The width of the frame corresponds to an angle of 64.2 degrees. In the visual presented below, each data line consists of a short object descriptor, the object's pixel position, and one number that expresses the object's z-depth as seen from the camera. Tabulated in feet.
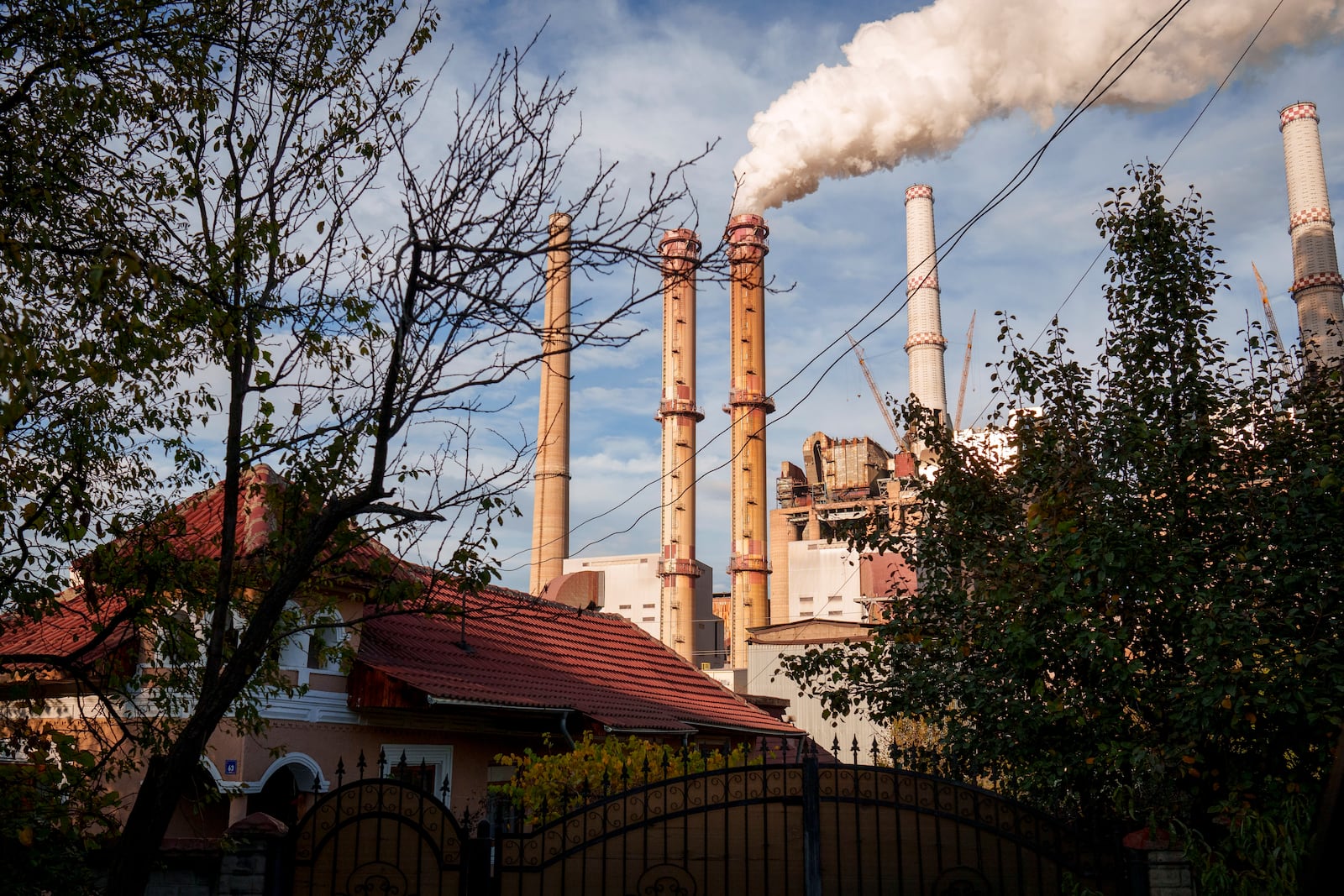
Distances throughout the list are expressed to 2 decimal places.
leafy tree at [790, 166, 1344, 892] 23.97
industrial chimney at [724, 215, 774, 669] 172.96
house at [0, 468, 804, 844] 44.14
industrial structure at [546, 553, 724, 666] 191.42
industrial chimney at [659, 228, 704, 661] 174.81
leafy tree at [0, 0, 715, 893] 19.92
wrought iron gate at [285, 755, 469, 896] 25.02
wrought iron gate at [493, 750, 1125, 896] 25.31
